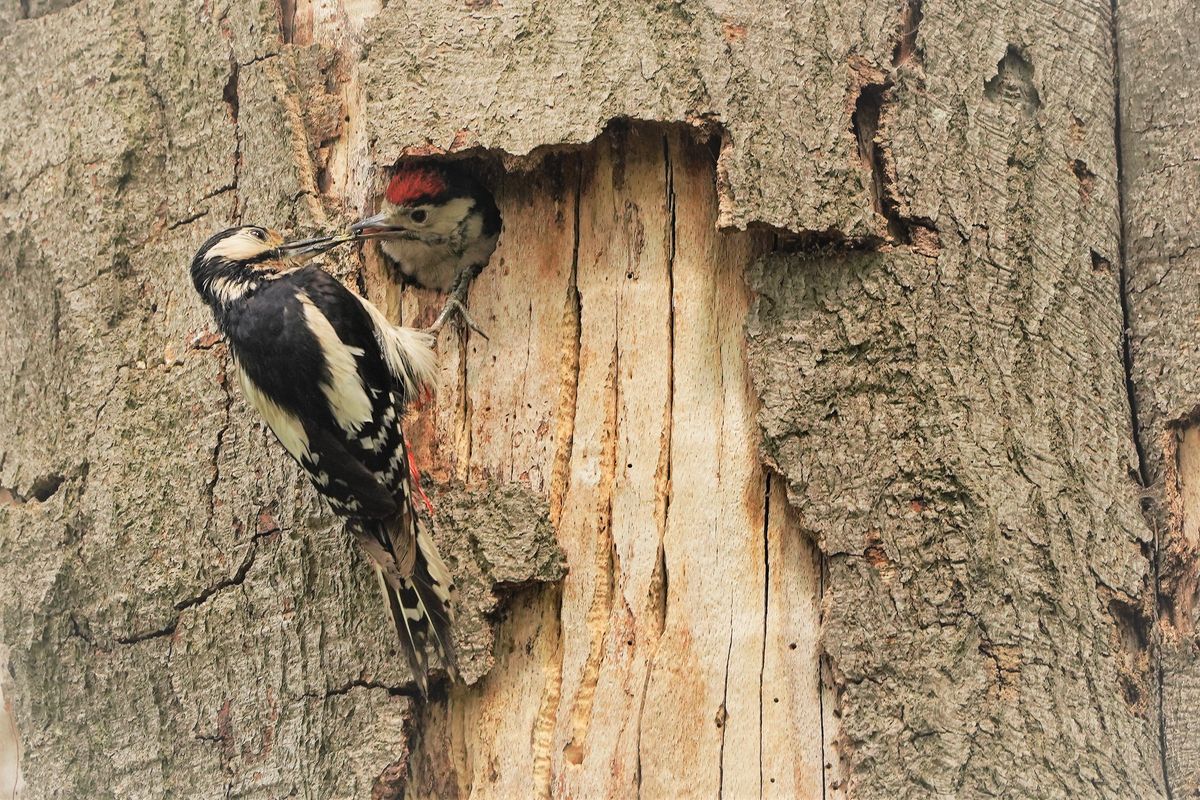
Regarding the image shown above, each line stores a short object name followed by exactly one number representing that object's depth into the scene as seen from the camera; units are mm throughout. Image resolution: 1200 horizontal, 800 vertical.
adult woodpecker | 5969
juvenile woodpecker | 6527
